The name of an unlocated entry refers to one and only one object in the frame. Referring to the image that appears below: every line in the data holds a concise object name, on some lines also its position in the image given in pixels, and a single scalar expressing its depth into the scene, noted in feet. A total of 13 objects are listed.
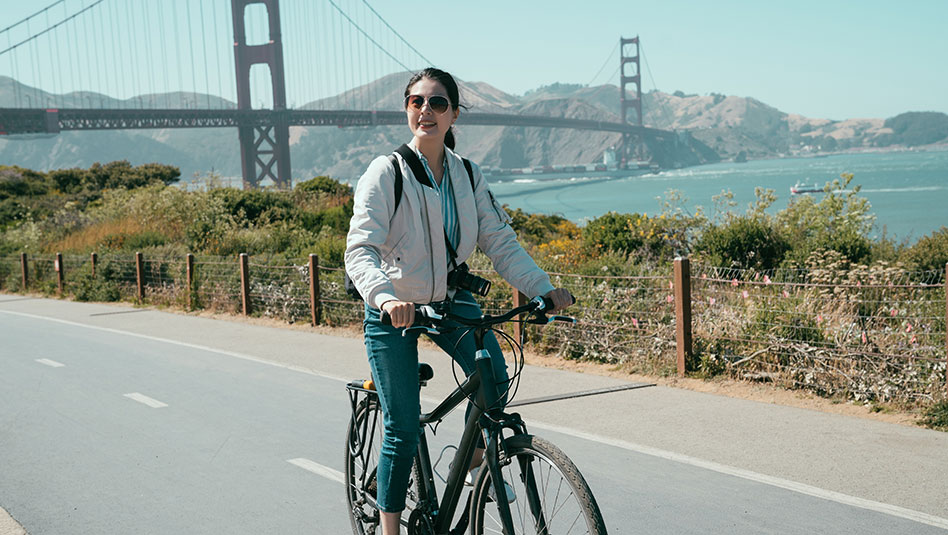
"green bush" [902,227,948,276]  40.91
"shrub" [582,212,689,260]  48.84
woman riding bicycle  11.65
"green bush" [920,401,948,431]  21.44
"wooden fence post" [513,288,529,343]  33.65
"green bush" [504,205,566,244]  77.70
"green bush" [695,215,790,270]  44.62
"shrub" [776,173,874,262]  46.59
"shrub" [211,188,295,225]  75.46
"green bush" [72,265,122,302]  60.95
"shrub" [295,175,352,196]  95.71
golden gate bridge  197.67
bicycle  10.21
